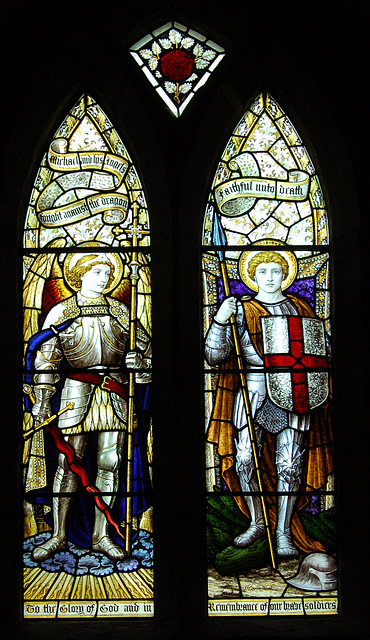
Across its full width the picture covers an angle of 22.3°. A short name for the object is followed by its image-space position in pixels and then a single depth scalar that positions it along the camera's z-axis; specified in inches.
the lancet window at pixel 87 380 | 216.4
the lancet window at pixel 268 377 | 216.8
